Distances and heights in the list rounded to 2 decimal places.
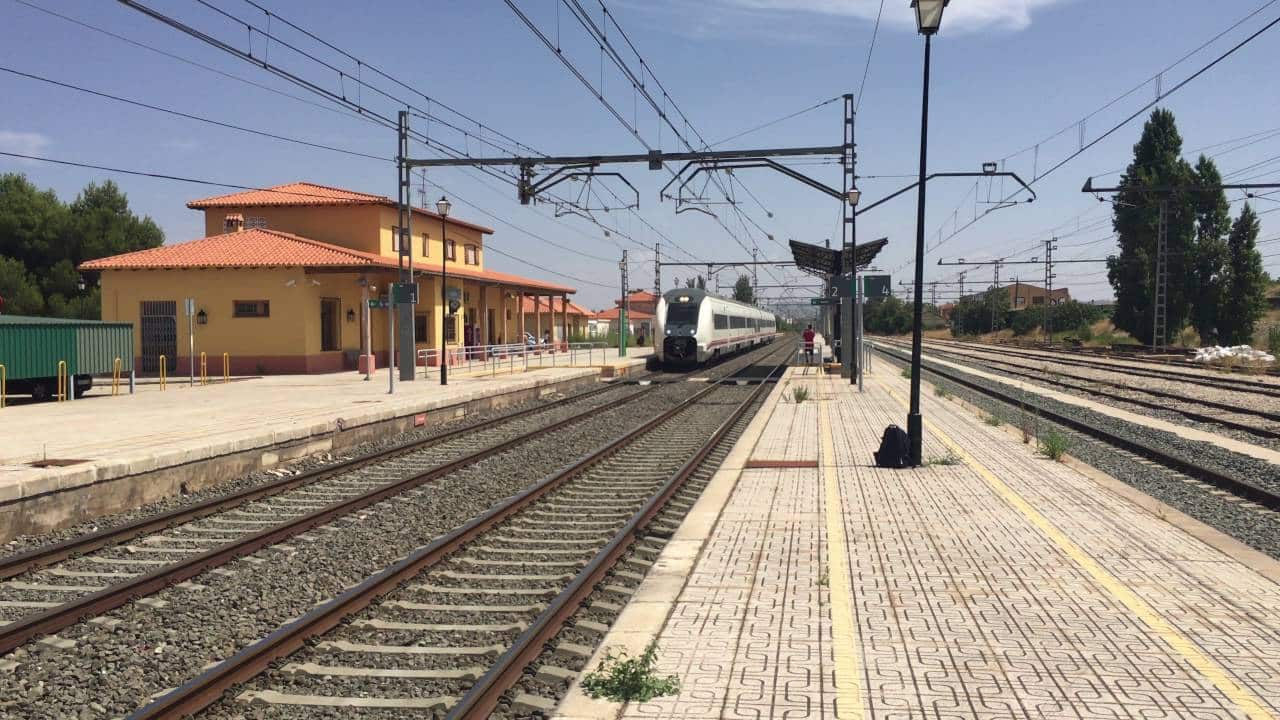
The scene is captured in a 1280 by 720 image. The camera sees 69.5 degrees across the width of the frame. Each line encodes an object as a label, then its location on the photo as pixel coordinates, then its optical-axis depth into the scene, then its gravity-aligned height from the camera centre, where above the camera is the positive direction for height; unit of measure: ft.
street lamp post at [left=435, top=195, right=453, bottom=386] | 76.49 +10.05
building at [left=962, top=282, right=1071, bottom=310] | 450.30 +18.87
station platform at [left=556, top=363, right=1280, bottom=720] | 13.57 -5.41
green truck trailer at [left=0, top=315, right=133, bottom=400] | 59.98 -1.20
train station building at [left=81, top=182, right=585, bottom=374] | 91.86 +4.41
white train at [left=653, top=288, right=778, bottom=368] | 115.03 +0.40
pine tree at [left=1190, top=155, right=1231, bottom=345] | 161.27 +12.54
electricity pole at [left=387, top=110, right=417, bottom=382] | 74.33 +2.74
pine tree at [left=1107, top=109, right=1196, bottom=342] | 165.17 +17.75
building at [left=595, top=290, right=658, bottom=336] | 367.25 +8.02
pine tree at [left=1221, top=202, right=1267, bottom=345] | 158.20 +7.19
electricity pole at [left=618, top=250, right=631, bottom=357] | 154.51 +1.19
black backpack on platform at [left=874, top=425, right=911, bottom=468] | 36.81 -4.85
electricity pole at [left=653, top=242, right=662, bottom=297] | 167.32 +10.28
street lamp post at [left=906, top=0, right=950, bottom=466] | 36.47 +2.11
